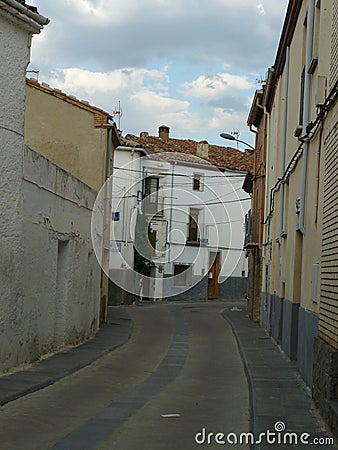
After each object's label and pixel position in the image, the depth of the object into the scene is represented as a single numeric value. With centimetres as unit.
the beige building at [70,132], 1984
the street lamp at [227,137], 2550
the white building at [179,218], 3703
